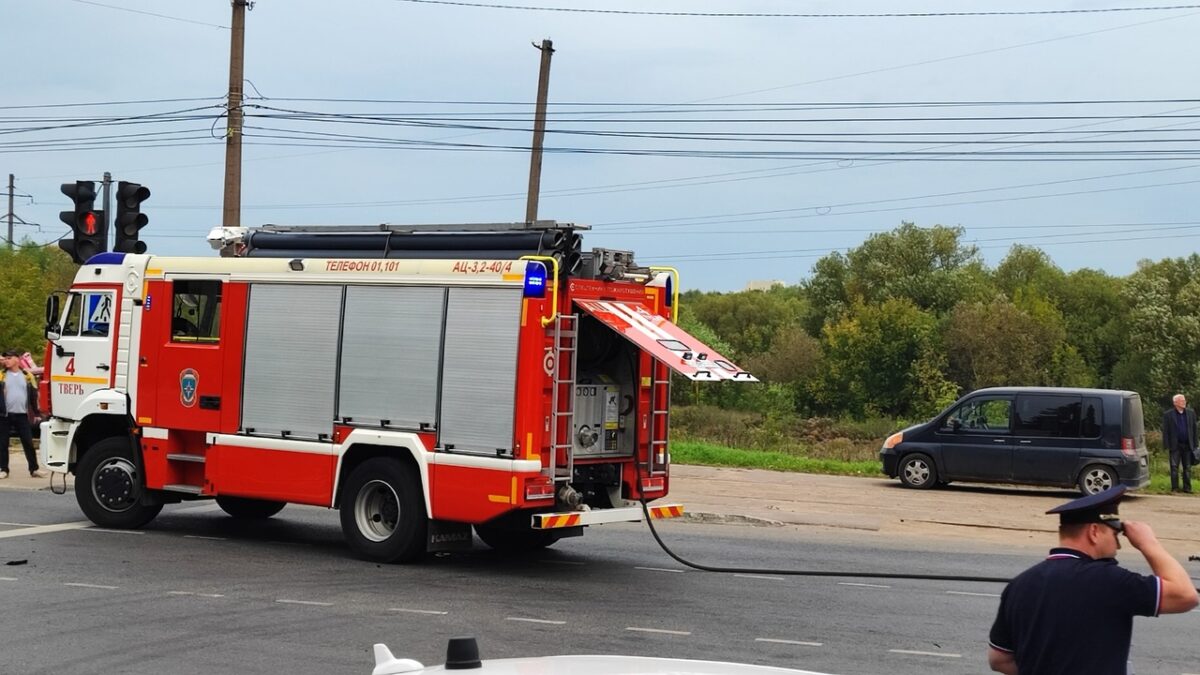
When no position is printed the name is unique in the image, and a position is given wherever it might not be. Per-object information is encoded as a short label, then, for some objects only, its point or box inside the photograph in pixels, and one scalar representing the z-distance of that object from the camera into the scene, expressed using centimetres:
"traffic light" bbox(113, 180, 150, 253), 1769
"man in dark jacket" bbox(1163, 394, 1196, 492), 2381
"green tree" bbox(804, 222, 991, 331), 8706
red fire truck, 1223
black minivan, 2212
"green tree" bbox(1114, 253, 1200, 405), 6706
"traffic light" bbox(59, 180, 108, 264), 1762
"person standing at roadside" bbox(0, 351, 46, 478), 2134
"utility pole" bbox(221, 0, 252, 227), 2347
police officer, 451
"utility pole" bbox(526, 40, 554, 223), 2712
